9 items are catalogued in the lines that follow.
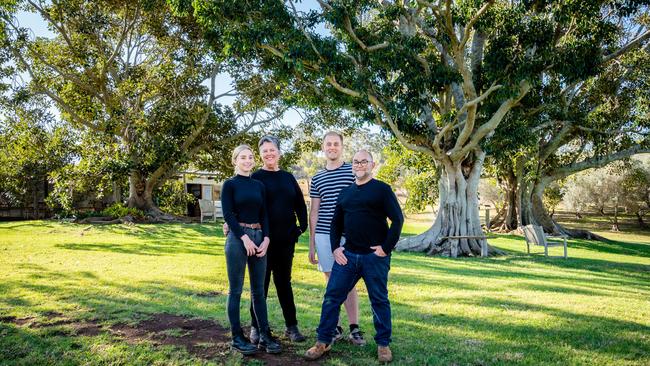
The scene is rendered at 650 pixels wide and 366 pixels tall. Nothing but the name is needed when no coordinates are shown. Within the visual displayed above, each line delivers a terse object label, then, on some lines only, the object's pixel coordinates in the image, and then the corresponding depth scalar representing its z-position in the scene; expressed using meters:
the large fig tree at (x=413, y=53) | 10.32
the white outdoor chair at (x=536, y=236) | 13.14
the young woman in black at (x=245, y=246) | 3.89
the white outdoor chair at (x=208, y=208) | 22.45
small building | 27.97
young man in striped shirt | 4.32
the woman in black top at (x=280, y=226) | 4.21
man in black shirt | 3.81
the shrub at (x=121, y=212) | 19.32
